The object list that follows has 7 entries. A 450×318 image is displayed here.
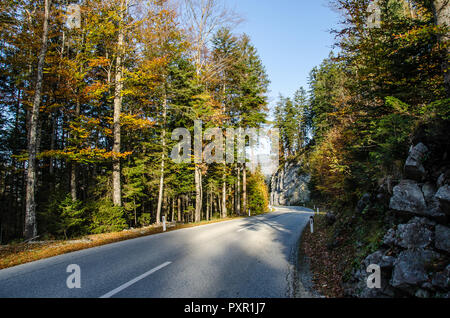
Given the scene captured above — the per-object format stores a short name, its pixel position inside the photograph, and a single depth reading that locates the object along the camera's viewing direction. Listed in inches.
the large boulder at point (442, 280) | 111.2
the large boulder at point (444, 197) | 130.6
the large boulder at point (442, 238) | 125.4
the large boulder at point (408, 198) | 156.7
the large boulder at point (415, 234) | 138.7
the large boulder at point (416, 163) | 170.9
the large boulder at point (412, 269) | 125.0
